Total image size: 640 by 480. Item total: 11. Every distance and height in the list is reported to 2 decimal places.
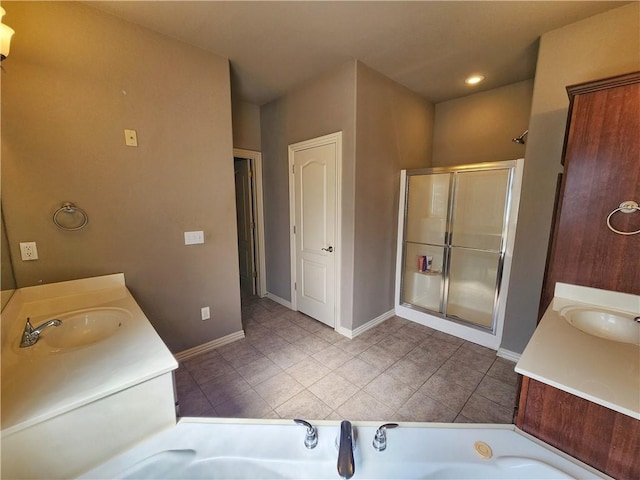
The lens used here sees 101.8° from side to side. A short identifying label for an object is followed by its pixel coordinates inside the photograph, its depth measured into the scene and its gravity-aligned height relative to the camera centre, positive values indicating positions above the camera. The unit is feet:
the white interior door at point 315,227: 9.07 -0.85
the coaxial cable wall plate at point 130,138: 6.24 +1.56
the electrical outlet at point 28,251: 5.24 -0.98
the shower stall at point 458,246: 8.27 -1.48
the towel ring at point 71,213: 5.56 -0.29
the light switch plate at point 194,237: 7.43 -0.98
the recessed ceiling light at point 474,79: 8.70 +4.28
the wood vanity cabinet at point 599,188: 4.35 +0.31
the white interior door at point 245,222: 12.14 -0.89
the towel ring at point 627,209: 4.37 -0.05
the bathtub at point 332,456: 2.81 -2.84
